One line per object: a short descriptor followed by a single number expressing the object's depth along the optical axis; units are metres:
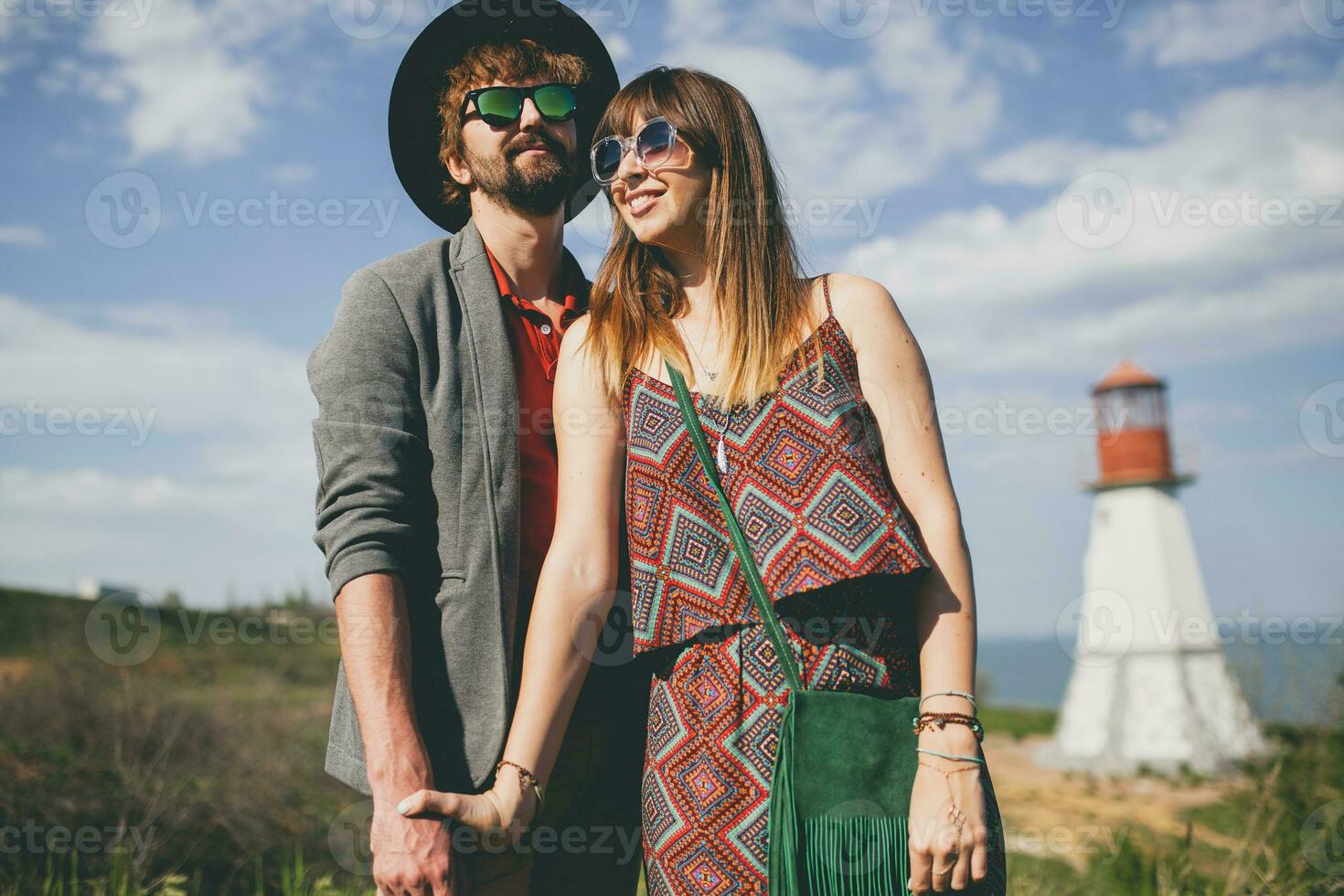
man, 2.04
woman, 1.89
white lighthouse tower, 22.91
